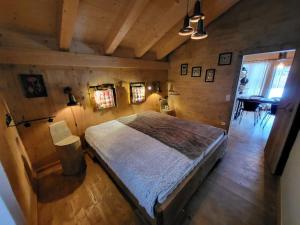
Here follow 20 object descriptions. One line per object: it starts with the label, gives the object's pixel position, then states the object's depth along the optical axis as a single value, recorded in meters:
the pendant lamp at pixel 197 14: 1.56
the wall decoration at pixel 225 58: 2.96
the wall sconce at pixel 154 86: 4.02
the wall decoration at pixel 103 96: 2.84
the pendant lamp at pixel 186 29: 1.74
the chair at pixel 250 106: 4.05
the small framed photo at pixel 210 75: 3.31
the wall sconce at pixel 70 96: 2.32
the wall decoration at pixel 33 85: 2.05
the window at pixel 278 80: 5.60
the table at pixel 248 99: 3.80
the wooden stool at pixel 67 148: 2.08
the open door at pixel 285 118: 1.78
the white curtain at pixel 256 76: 6.00
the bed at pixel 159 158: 1.28
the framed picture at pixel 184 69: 3.85
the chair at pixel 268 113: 3.73
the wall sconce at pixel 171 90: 4.34
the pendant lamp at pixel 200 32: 1.78
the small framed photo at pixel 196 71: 3.56
